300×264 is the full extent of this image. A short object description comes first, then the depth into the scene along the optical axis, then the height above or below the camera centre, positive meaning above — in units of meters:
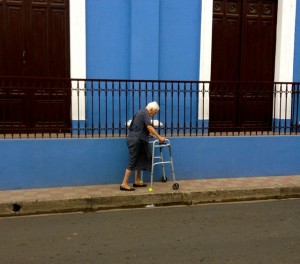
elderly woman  6.94 -0.97
